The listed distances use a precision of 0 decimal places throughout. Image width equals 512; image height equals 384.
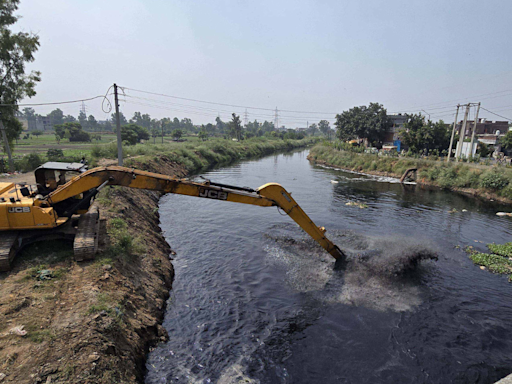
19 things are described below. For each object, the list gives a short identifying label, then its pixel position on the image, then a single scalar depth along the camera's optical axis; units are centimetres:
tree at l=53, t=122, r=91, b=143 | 7639
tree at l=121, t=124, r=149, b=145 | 6304
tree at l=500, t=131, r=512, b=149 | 4300
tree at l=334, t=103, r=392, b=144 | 5591
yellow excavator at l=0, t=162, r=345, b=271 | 827
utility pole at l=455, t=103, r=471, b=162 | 3478
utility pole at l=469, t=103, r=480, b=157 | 3665
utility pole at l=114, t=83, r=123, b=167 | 2312
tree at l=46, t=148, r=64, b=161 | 3028
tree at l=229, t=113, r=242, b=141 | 10492
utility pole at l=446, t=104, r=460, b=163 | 3574
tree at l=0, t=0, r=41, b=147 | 2218
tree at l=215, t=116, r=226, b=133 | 19450
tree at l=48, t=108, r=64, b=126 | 17228
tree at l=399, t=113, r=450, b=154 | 4366
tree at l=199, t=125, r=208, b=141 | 9149
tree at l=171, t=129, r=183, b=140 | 9331
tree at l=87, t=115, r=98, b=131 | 14896
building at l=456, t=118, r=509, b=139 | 6762
